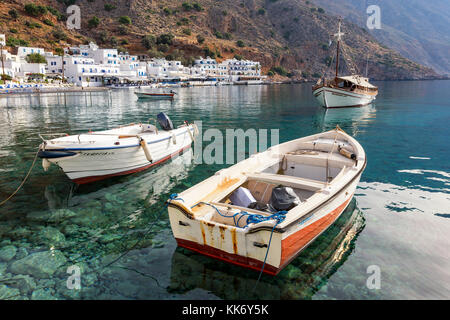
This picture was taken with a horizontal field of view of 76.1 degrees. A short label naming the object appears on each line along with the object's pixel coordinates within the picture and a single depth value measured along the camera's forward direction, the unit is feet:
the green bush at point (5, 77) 194.23
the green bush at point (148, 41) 368.89
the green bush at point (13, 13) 301.02
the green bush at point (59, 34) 318.24
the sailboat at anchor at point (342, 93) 117.39
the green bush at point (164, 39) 383.65
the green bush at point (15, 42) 263.66
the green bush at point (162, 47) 378.47
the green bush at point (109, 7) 406.21
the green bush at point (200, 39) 416.83
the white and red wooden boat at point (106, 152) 30.32
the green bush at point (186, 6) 458.09
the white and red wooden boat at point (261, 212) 16.65
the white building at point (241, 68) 407.23
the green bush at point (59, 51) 282.66
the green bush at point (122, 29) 379.98
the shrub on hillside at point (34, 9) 320.09
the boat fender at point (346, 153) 30.15
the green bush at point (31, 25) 307.66
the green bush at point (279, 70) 456.45
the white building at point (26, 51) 244.42
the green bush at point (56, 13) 356.05
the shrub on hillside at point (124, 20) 384.10
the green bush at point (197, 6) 469.16
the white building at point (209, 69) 373.09
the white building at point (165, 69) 330.13
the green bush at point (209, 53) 411.05
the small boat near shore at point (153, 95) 157.58
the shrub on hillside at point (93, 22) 372.05
